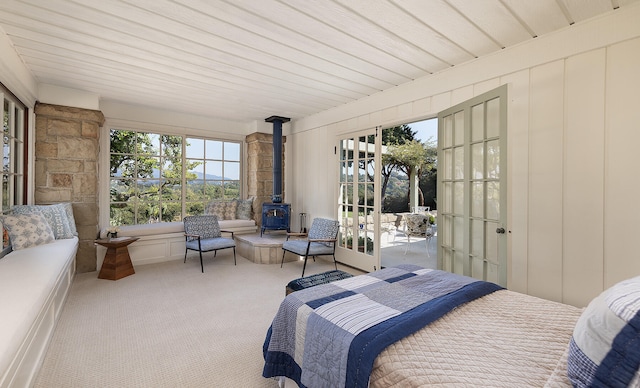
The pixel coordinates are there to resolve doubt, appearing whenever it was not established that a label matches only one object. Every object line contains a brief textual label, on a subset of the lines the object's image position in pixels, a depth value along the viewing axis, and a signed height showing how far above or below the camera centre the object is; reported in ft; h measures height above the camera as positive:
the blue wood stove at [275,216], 17.69 -1.42
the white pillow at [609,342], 2.56 -1.44
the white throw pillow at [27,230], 9.23 -1.33
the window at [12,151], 10.00 +1.59
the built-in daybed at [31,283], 4.60 -2.13
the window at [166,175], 16.20 +1.13
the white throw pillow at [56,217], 10.89 -1.04
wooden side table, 12.91 -3.19
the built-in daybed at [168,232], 15.17 -2.25
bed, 2.89 -2.14
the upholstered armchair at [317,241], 13.91 -2.51
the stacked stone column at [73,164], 12.70 +1.29
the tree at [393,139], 30.53 +6.23
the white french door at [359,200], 13.94 -0.30
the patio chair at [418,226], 17.41 -1.94
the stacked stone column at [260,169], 19.03 +1.71
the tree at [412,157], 29.14 +3.95
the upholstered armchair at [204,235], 14.46 -2.30
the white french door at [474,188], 8.09 +0.25
